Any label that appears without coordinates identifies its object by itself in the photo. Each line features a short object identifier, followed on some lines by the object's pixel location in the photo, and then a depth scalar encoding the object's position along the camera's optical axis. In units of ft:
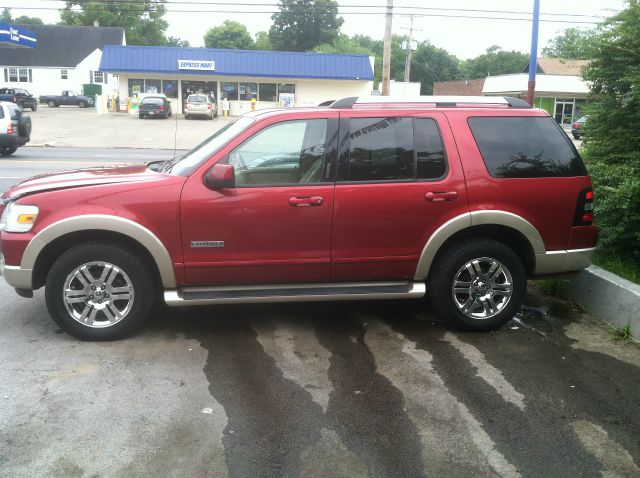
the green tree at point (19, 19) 312.09
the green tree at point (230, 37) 347.97
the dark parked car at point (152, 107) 133.80
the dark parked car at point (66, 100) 181.78
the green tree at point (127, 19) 261.65
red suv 15.58
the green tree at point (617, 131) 19.63
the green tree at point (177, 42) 357.69
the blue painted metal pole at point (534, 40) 50.03
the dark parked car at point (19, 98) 149.89
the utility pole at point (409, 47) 193.51
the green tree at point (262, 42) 328.66
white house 204.64
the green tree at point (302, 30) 301.22
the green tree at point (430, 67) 337.31
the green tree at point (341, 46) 290.99
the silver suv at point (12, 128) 62.59
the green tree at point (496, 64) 309.63
